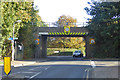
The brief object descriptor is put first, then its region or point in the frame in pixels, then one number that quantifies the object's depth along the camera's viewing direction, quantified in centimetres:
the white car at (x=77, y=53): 5160
